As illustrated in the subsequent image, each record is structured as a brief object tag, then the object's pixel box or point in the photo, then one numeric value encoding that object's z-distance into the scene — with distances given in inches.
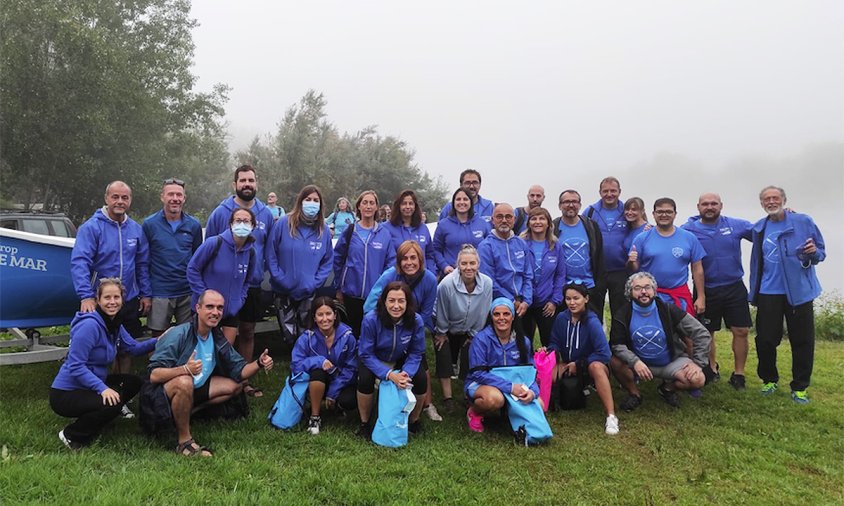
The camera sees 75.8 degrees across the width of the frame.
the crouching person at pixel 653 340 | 213.6
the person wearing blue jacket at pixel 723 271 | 245.0
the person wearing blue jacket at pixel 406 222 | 229.5
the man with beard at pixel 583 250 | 234.1
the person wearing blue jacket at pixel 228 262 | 191.6
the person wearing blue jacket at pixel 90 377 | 160.1
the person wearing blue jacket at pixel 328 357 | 188.9
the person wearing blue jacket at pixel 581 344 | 207.3
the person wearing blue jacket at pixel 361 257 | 219.1
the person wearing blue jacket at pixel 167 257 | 203.6
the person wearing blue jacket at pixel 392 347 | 185.3
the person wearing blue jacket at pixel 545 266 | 225.0
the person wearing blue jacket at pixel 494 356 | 189.0
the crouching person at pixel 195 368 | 164.7
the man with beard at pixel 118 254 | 185.8
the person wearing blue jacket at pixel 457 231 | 238.2
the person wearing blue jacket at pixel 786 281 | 232.1
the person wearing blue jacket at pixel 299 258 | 211.5
